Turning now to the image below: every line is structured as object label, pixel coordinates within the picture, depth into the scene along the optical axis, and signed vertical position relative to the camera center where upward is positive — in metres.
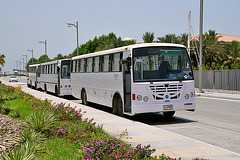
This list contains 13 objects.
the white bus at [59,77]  27.25 -0.39
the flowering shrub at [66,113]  11.74 -1.45
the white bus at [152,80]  12.19 -0.29
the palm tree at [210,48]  50.03 +3.52
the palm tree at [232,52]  50.50 +2.93
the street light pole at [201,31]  29.48 +3.61
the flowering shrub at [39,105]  13.52 -1.39
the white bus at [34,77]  39.87 -0.57
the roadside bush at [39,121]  9.02 -1.32
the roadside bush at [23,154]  5.48 -1.37
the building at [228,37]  90.12 +9.54
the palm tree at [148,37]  54.32 +5.56
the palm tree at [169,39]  53.18 +5.18
